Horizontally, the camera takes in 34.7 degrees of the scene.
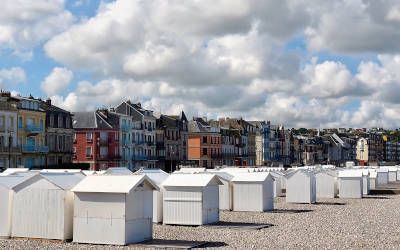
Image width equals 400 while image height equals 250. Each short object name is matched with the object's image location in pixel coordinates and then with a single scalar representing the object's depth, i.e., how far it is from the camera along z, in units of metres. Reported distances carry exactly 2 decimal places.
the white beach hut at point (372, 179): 69.25
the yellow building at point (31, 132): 68.75
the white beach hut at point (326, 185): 52.56
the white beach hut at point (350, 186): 52.44
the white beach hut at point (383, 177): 83.97
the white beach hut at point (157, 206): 29.64
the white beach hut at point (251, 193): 36.59
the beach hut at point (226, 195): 36.78
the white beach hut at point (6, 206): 24.72
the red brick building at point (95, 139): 83.94
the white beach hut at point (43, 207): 23.59
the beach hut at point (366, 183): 57.25
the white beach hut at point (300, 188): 45.06
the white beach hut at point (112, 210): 22.48
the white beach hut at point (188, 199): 28.73
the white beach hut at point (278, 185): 52.95
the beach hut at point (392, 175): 94.45
